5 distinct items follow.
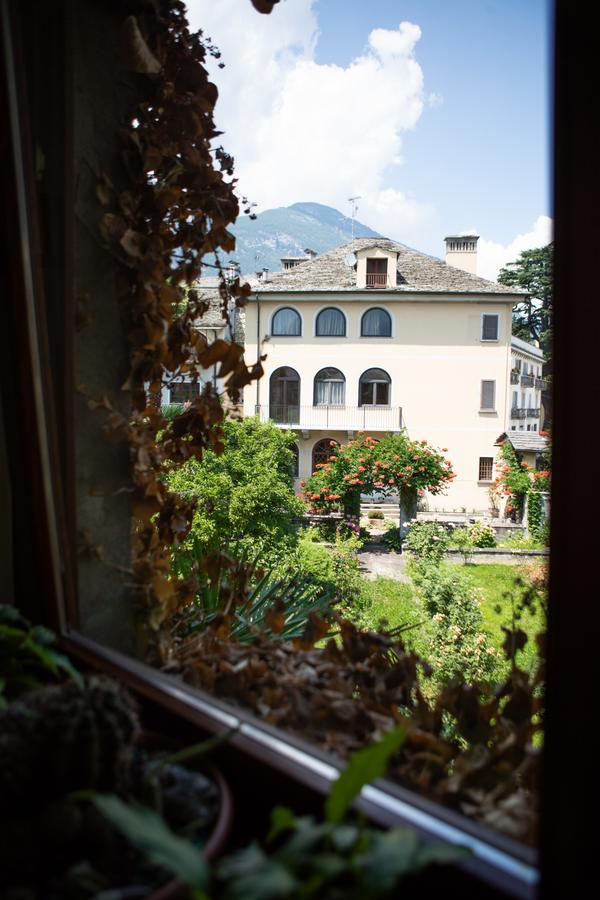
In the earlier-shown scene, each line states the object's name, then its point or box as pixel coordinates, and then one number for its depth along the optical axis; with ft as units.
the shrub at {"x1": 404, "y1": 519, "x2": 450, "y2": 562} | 28.32
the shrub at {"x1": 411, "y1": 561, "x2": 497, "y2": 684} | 16.89
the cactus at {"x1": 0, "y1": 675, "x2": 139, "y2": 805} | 2.00
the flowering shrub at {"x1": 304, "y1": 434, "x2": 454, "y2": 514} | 34.78
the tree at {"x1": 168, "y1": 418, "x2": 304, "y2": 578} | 23.86
